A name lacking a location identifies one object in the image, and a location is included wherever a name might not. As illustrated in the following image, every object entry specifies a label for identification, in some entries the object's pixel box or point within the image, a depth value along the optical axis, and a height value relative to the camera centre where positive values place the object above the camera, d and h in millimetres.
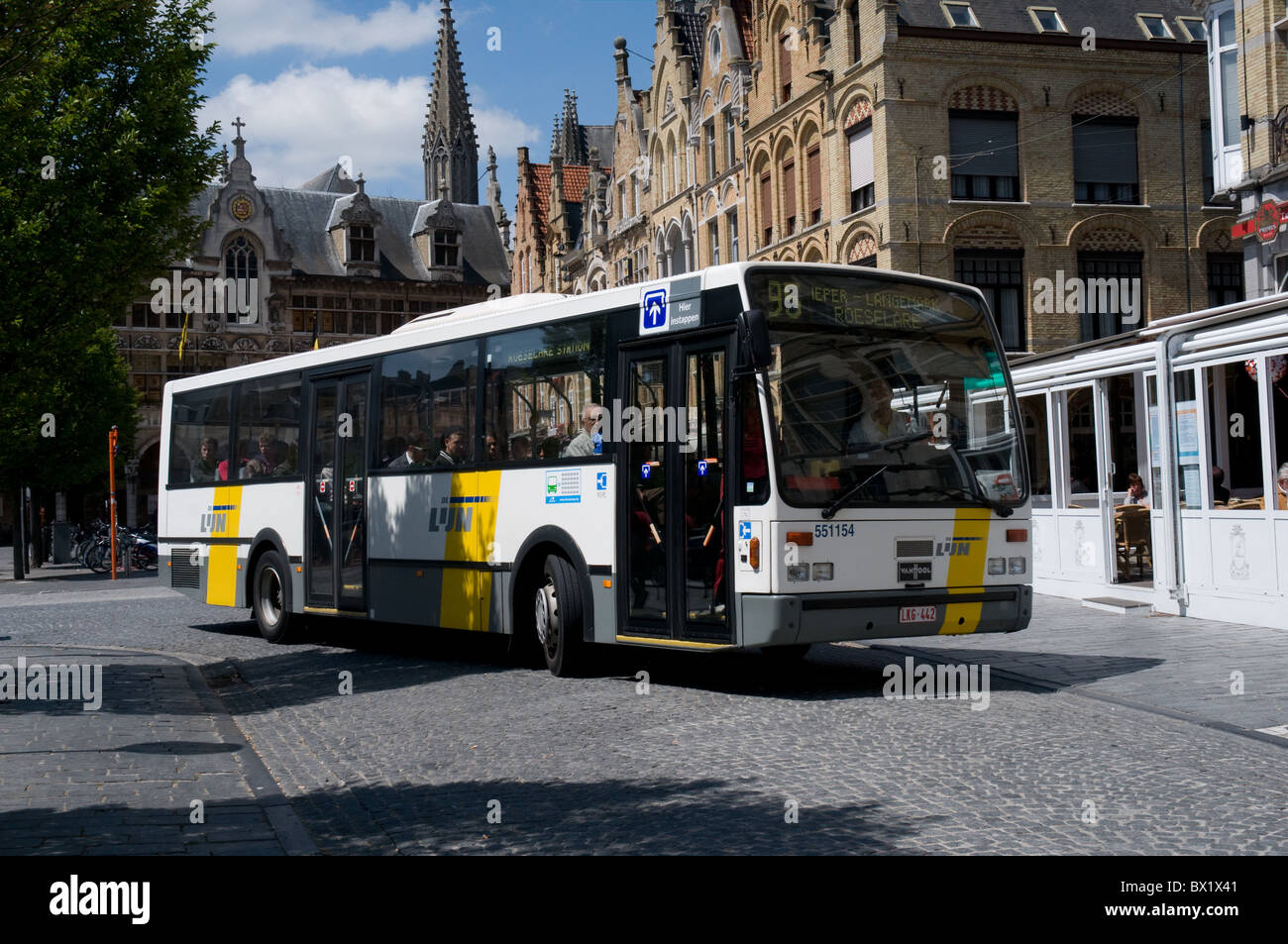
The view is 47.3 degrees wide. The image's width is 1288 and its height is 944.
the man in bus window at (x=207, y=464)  17641 +782
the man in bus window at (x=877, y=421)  9922 +618
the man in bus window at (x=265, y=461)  16172 +736
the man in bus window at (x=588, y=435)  11305 +653
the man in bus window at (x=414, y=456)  13562 +625
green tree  17484 +4502
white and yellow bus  9797 +359
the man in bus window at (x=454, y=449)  12984 +650
